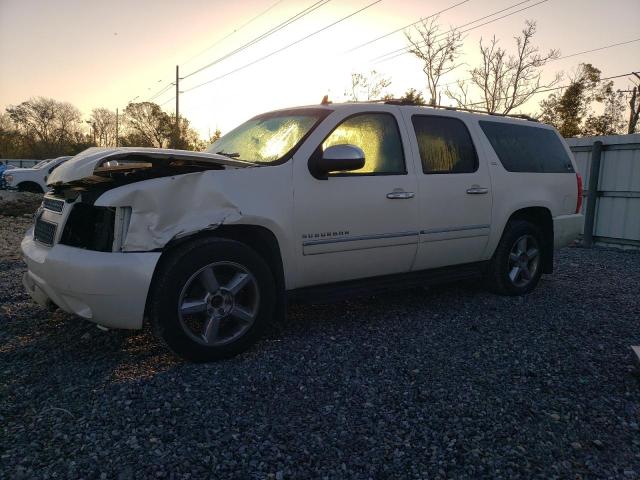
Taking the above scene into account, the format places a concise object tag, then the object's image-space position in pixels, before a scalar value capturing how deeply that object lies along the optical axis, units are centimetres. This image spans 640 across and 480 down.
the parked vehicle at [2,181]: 2096
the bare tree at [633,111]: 3556
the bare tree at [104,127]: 7331
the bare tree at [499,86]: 3338
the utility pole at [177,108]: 4350
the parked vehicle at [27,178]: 1734
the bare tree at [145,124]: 5461
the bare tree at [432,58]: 3189
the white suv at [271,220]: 306
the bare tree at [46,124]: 6800
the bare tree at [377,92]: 3466
